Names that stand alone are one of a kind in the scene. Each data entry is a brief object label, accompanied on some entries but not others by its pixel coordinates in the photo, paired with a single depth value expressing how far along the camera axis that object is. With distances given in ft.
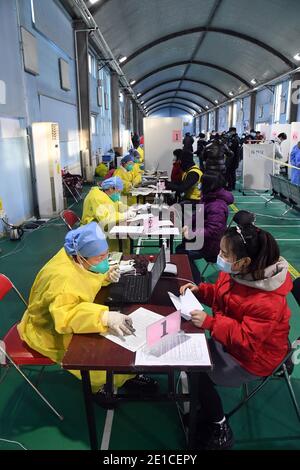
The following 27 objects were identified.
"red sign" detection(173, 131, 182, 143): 39.27
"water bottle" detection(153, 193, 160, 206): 22.27
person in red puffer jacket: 6.38
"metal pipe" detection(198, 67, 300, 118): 51.07
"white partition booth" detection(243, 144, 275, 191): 36.83
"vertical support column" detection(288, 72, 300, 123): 51.37
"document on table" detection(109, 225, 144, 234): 13.24
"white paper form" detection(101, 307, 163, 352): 6.17
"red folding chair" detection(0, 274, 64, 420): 7.55
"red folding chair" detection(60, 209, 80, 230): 14.29
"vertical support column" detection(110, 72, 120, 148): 63.41
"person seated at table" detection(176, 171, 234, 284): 12.35
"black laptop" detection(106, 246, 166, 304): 7.81
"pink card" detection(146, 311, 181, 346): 5.66
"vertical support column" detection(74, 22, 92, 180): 40.06
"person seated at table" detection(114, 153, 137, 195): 23.87
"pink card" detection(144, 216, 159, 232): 13.50
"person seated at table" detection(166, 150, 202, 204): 19.17
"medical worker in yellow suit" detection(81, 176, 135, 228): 14.05
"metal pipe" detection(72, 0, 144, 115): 30.76
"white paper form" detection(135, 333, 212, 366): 5.66
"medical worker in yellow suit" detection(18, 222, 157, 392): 6.49
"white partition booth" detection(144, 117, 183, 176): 38.96
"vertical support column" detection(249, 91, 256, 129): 72.34
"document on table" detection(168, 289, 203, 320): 7.09
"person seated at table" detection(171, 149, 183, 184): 27.20
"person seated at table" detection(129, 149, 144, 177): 27.27
